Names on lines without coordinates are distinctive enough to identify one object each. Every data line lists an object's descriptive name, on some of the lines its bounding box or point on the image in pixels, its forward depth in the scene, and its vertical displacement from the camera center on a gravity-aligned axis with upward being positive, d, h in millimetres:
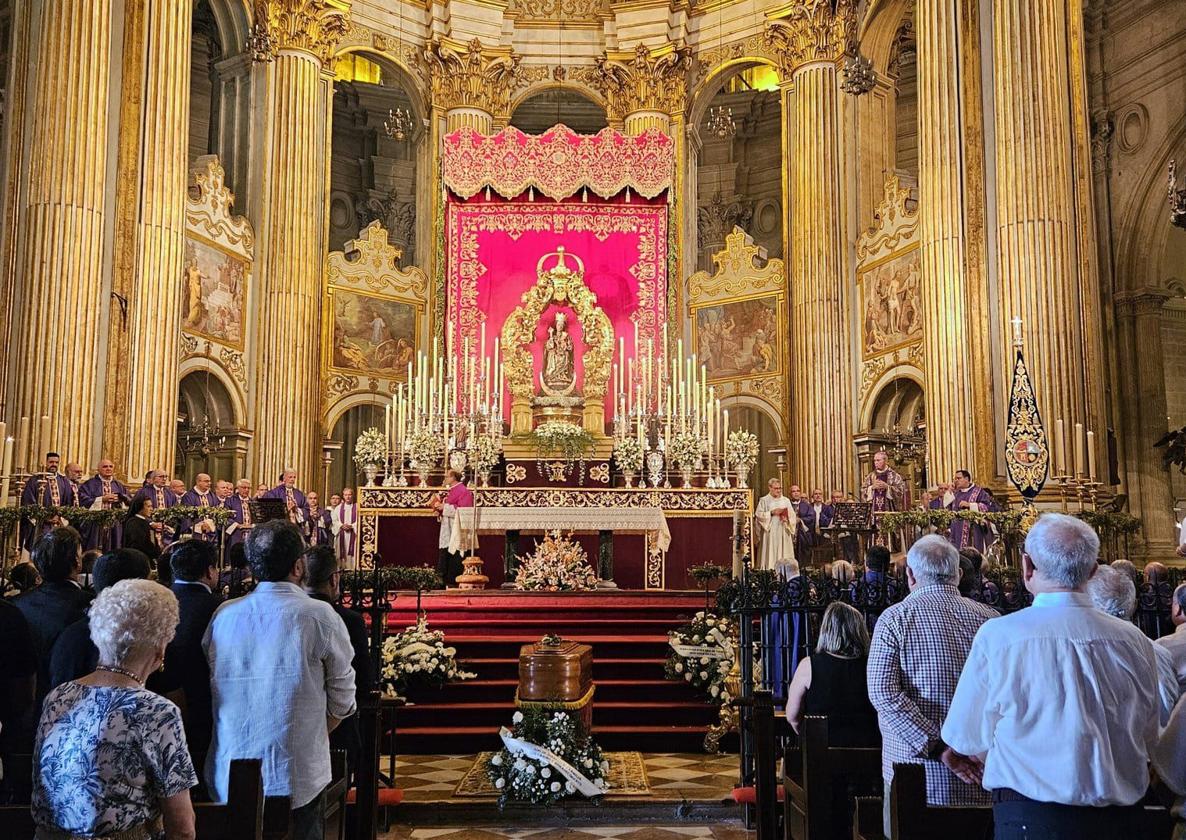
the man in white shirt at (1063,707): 3020 -446
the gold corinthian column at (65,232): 14234 +3846
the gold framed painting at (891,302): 18875 +3844
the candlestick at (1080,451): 12312 +898
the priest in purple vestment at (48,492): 11727 +544
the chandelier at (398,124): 23828 +8767
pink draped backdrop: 21562 +5183
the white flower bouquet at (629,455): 16328 +1152
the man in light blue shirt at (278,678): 3801 -439
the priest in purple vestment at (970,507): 12430 +313
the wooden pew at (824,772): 4289 -860
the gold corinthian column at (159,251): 16219 +4095
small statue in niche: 19625 +2859
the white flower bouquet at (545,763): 7609 -1456
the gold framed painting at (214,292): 18812 +4103
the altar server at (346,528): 17562 +200
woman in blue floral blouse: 2803 -500
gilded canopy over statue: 19969 +3485
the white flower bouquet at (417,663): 9906 -1026
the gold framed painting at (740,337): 22641 +3896
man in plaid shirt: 4055 -458
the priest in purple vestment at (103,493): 12992 +564
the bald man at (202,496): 14547 +583
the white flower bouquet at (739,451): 16312 +1200
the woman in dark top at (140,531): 10016 +107
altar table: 15758 +203
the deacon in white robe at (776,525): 16453 +174
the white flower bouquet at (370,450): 16625 +1278
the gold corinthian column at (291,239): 20375 +5355
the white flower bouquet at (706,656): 10008 -1015
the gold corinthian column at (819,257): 20719 +5000
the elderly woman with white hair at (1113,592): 4043 -197
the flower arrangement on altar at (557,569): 14273 -365
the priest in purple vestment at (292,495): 15820 +639
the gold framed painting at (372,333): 22609 +4030
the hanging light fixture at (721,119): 23750 +9688
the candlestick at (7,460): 10633 +761
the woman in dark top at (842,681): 4758 -580
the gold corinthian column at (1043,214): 13945 +3868
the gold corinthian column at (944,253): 15477 +3763
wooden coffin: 8188 -944
